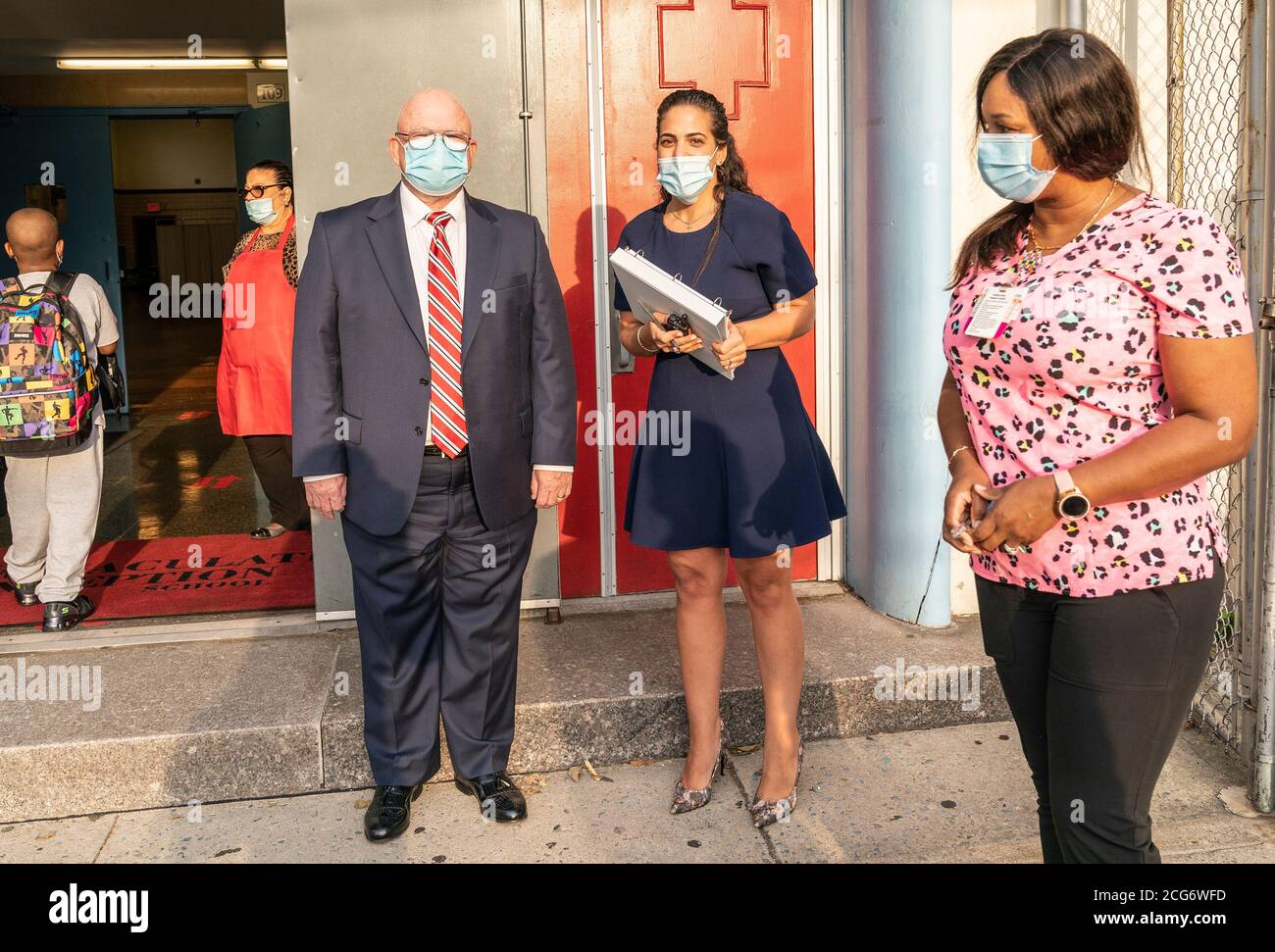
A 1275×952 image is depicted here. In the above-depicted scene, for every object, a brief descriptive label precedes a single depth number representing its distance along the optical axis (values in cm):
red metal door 434
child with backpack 433
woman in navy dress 309
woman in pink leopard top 182
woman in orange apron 552
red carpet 488
